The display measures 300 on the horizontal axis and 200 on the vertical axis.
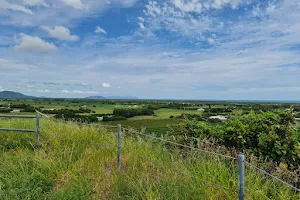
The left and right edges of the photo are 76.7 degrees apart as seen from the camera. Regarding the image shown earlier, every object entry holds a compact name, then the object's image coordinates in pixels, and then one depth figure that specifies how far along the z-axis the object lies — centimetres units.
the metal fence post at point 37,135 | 486
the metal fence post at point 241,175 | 205
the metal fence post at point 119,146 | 389
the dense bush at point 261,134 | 348
